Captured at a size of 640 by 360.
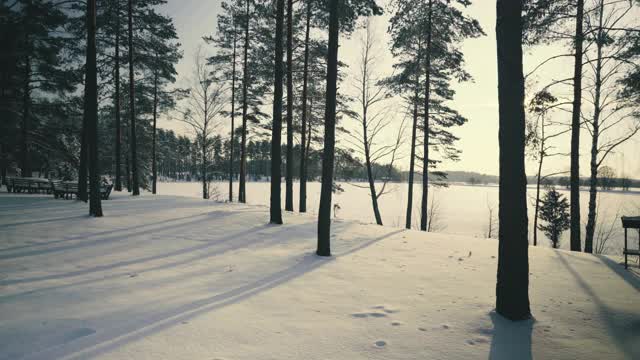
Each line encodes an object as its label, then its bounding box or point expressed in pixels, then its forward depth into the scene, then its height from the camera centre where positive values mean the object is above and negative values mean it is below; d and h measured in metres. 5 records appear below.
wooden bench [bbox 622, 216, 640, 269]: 7.10 -0.93
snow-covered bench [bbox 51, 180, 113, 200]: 14.53 -0.69
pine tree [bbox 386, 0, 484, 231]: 13.71 +5.01
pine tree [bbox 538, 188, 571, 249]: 28.08 -3.17
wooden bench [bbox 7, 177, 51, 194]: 16.70 -0.57
